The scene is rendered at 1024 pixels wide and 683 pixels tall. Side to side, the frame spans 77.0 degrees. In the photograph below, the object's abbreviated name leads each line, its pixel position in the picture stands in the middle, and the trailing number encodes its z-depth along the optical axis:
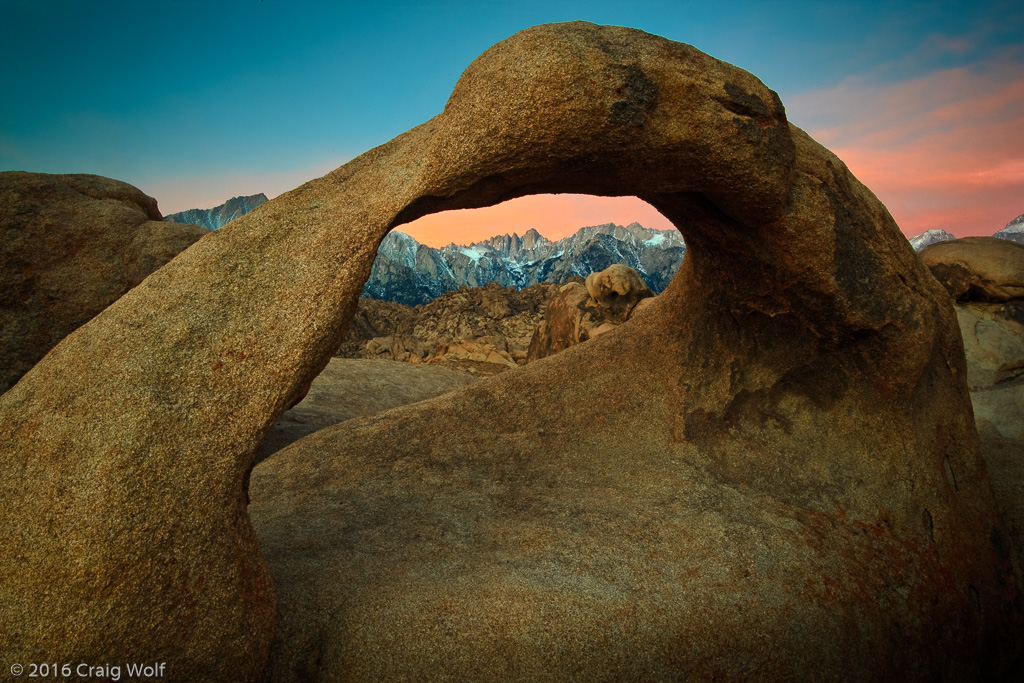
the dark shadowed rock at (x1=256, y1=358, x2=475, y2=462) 5.23
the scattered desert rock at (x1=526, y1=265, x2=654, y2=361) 9.34
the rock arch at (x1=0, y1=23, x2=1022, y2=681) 1.87
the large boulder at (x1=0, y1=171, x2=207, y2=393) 2.61
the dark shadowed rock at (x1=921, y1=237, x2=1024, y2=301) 6.21
